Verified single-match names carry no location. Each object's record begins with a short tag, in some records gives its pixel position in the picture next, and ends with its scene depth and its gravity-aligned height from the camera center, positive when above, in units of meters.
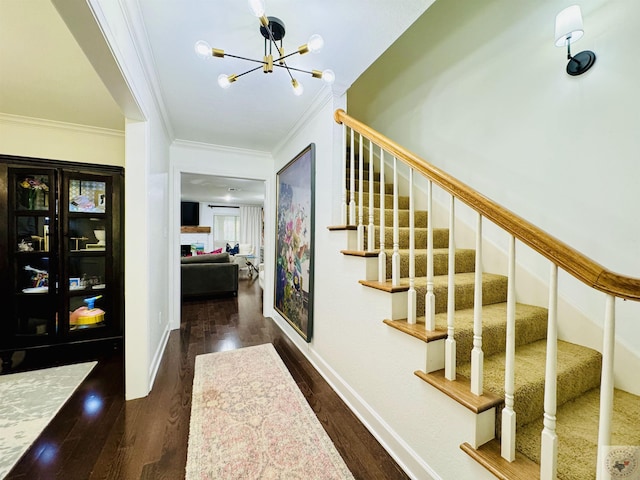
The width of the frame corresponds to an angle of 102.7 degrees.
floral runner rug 1.34 -1.23
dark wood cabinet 2.32 -0.23
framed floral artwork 2.50 -0.07
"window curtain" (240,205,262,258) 9.92 +0.30
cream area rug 1.48 -1.23
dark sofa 4.58 -0.78
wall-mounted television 8.83 +0.65
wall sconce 1.46 +1.20
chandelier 1.19 +1.01
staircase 1.01 -0.67
